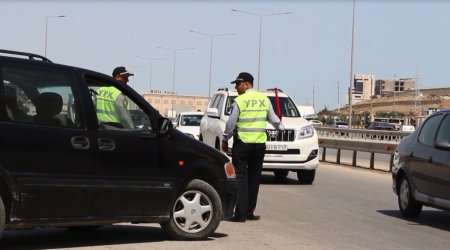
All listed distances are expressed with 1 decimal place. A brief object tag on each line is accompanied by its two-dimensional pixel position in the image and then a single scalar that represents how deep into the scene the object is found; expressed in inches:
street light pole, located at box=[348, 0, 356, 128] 1436.3
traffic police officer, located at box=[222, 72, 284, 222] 362.3
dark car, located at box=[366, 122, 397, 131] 2323.8
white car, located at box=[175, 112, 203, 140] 954.7
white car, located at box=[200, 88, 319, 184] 573.0
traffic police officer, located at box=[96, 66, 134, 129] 277.4
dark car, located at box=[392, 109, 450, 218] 359.3
